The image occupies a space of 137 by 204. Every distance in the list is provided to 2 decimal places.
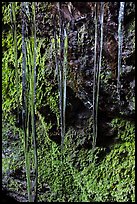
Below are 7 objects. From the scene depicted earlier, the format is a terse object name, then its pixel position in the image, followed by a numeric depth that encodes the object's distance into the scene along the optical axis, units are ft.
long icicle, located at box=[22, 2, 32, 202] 7.39
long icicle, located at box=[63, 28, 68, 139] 6.79
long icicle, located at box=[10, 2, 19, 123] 7.55
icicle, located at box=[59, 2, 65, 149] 6.82
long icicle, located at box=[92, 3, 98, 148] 6.53
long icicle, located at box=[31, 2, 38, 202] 7.23
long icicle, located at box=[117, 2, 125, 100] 6.14
